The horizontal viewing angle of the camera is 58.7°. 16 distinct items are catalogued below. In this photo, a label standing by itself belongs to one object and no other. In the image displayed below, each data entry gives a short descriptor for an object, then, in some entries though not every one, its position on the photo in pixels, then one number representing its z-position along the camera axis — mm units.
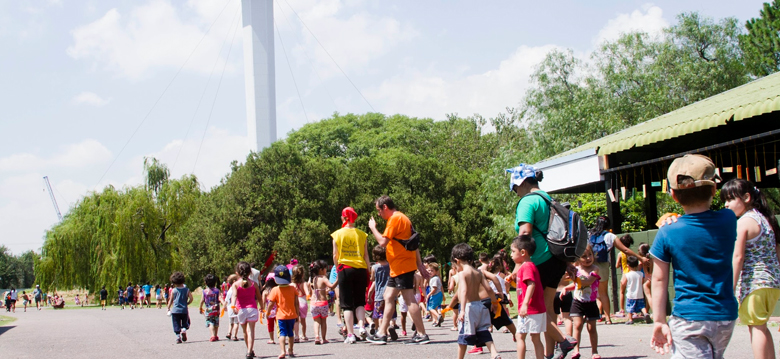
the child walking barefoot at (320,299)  10639
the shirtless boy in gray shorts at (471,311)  6742
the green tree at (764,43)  32594
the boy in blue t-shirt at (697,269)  3430
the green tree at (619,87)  31953
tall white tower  55500
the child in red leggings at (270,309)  9547
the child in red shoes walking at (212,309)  12320
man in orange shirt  9023
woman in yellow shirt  9852
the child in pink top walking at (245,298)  9516
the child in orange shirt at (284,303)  9062
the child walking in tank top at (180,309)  12094
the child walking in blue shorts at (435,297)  13477
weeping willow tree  40406
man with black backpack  5890
